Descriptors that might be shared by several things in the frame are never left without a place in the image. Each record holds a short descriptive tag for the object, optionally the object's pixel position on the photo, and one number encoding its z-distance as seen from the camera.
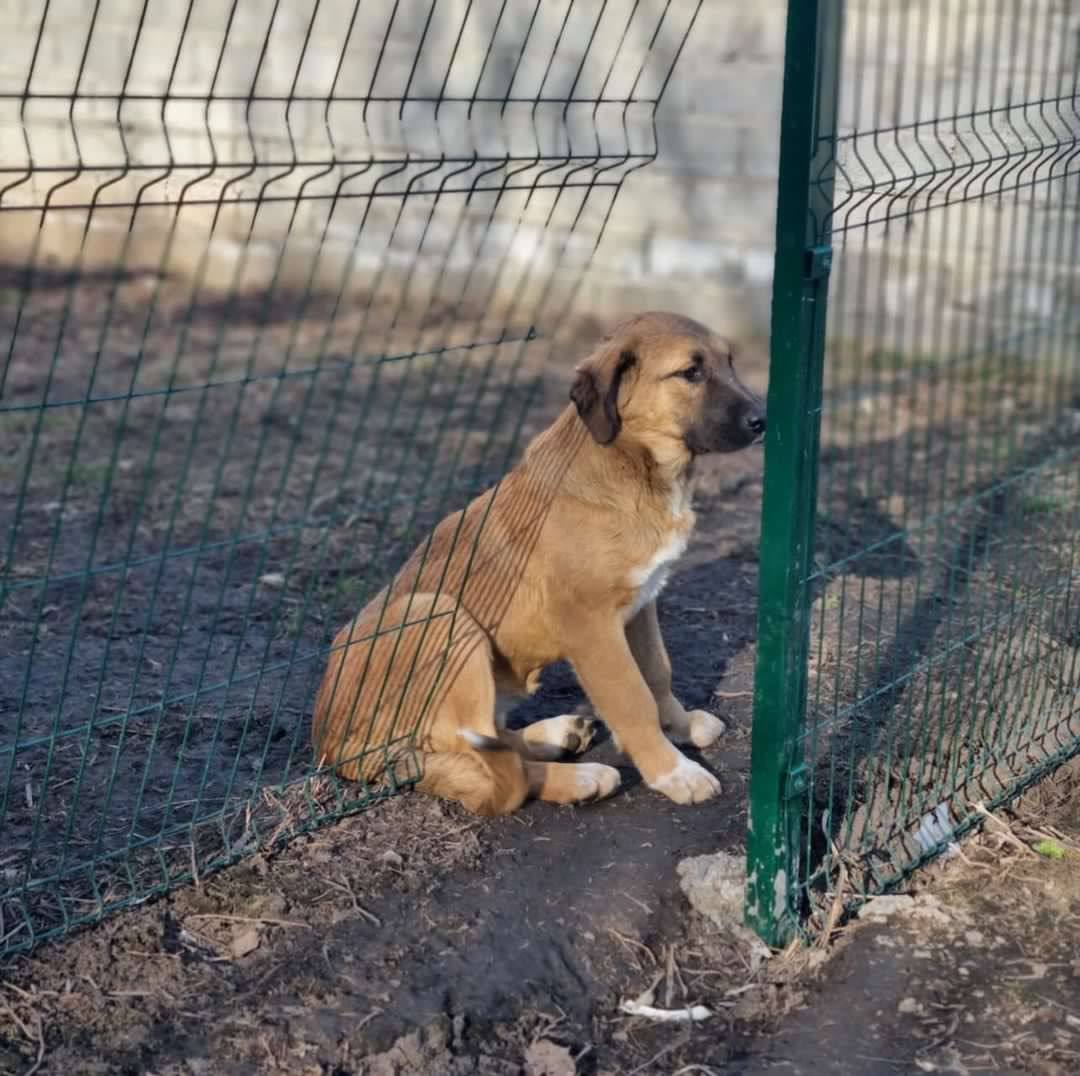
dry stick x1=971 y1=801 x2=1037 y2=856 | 4.01
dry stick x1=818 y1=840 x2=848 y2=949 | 3.60
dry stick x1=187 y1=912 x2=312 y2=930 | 3.64
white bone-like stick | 3.40
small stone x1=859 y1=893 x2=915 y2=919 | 3.73
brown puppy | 4.13
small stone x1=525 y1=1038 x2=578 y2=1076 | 3.19
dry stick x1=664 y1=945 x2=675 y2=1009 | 3.47
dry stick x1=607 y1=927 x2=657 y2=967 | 3.62
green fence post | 3.03
